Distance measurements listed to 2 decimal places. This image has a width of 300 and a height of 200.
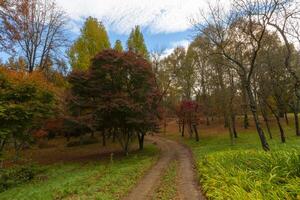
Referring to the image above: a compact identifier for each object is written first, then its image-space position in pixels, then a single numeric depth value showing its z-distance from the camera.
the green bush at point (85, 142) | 31.85
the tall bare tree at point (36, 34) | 23.44
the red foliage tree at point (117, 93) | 19.75
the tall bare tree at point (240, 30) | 15.28
